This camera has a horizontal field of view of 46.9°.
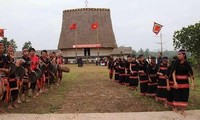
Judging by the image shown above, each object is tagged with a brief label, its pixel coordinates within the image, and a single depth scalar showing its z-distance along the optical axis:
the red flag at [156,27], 12.61
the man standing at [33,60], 7.66
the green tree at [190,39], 15.55
